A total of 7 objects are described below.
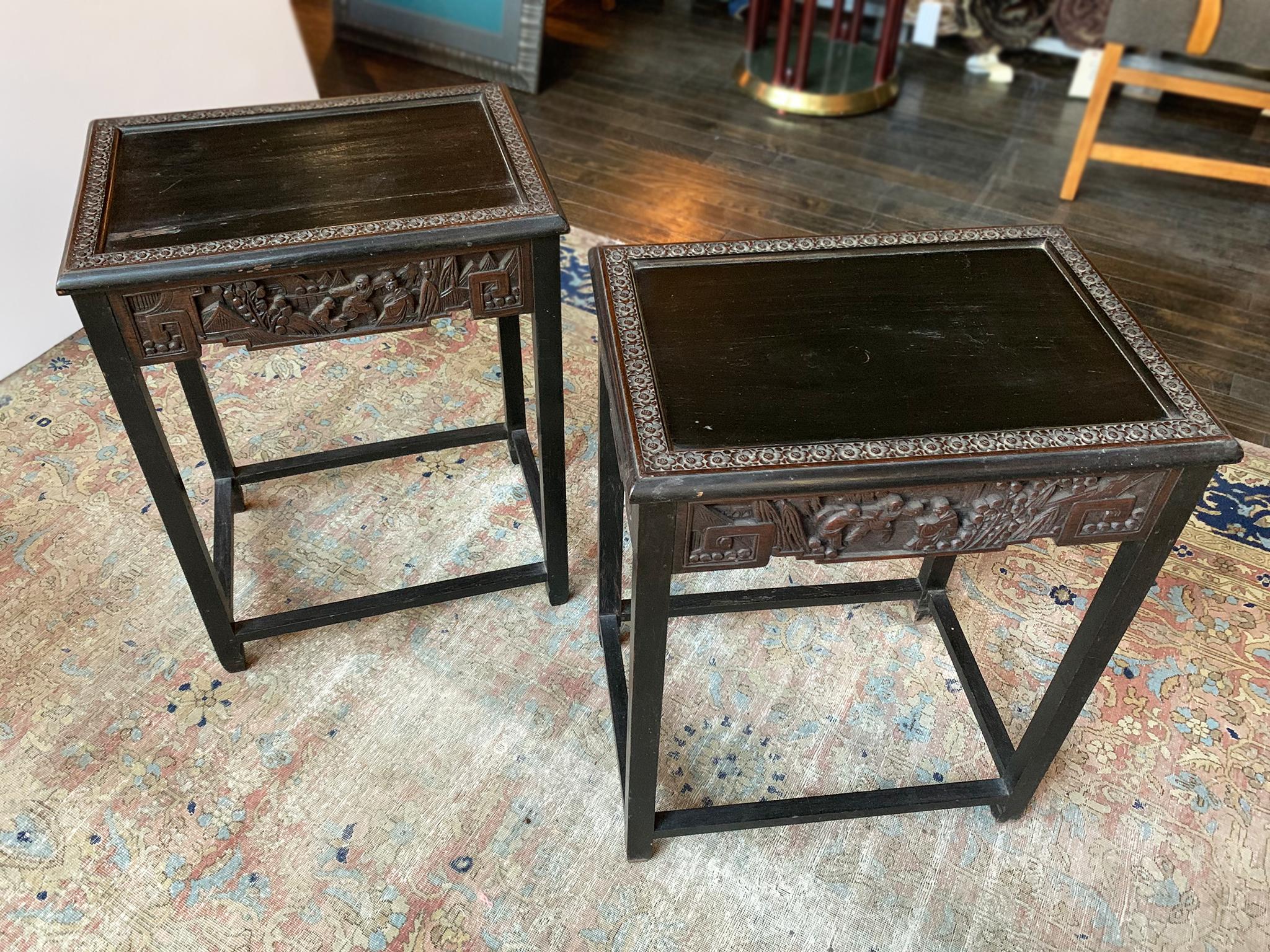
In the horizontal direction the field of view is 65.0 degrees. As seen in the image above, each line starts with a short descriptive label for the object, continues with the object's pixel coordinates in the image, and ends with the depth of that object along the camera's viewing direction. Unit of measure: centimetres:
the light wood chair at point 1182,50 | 274
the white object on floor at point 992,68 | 383
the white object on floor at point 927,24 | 393
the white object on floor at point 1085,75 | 365
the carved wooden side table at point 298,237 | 135
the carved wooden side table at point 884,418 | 114
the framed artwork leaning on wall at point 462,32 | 364
